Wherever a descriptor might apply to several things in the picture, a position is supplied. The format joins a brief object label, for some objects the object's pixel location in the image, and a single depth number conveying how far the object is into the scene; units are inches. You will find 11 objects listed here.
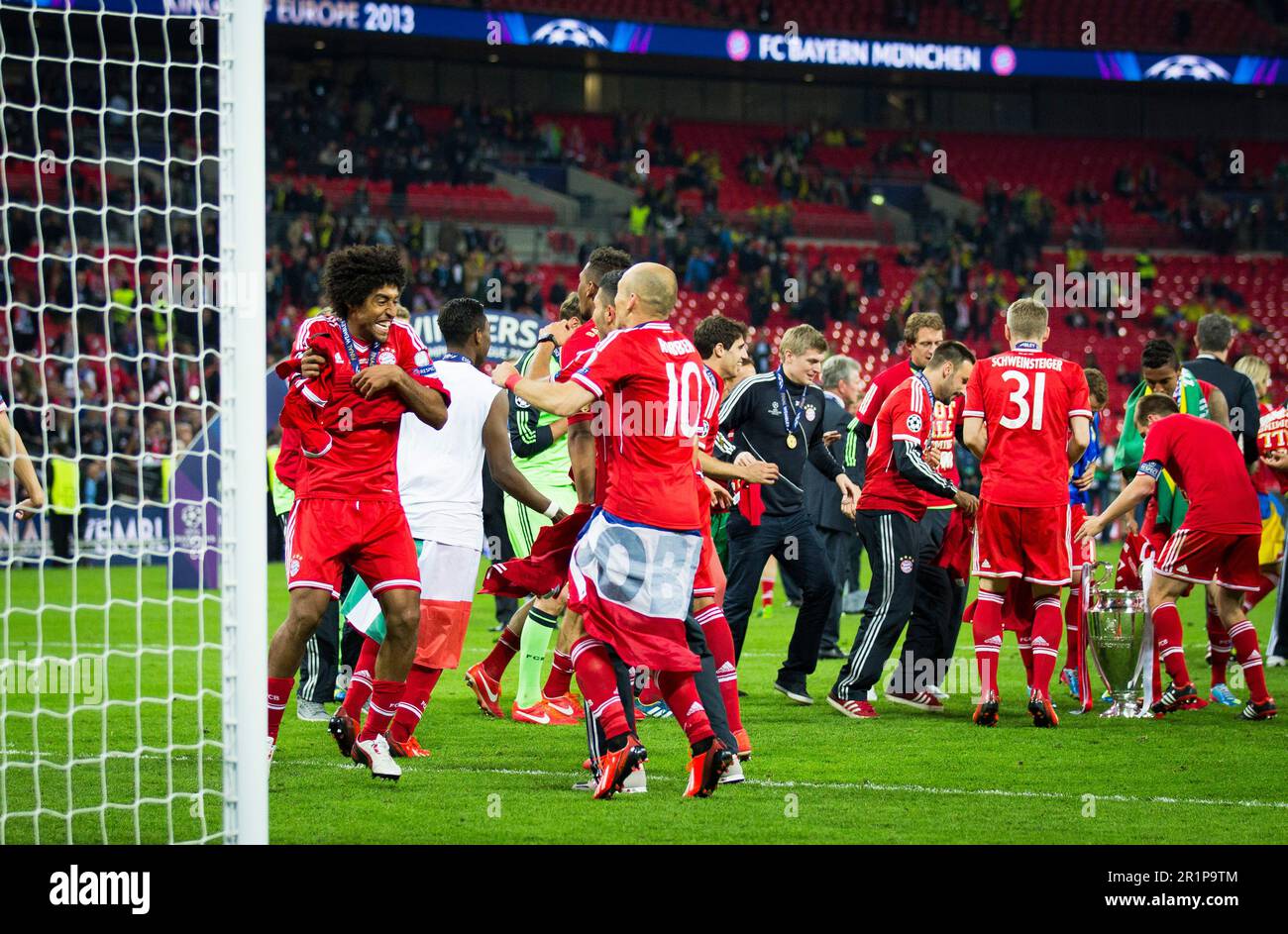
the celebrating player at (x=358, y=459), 490.3
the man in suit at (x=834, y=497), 952.9
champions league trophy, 682.8
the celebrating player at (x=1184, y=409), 722.2
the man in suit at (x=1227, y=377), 758.5
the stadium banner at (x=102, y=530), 1541.6
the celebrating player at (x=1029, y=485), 652.7
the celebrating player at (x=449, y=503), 564.4
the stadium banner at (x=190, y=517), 1293.1
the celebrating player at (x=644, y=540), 476.1
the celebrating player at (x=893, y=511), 683.4
